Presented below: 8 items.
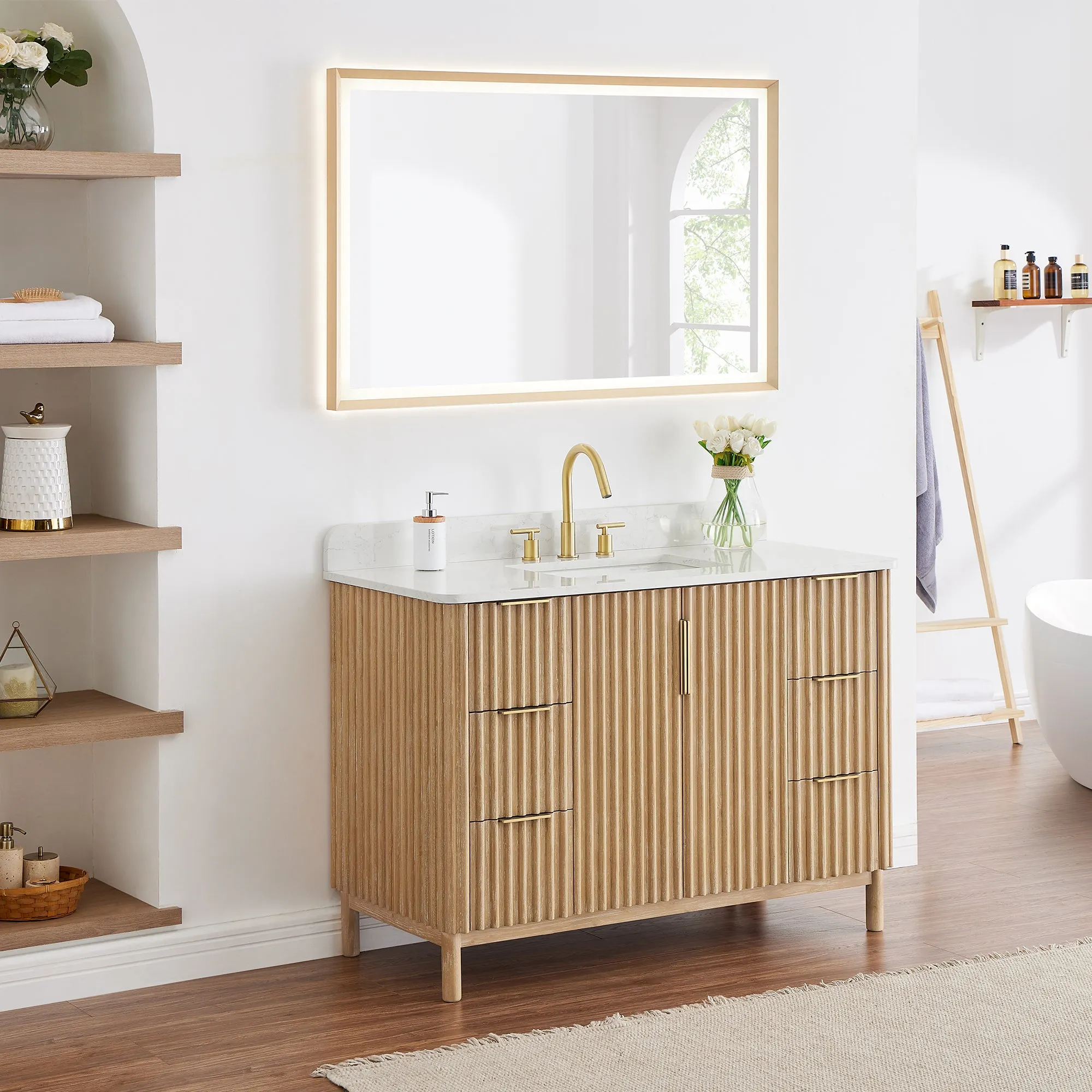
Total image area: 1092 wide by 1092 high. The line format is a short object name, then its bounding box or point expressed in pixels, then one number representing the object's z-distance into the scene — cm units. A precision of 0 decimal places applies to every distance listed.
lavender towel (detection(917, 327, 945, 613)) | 523
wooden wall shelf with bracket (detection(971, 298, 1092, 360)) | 570
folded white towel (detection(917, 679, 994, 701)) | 572
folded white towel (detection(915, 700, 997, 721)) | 568
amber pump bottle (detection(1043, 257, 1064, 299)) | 576
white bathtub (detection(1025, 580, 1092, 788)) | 489
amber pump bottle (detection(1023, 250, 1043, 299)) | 575
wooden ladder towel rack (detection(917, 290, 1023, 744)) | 557
